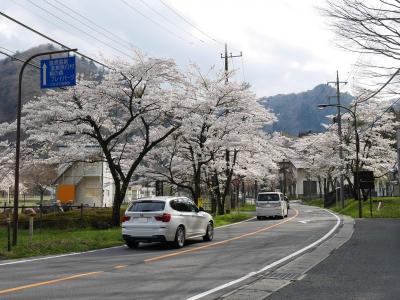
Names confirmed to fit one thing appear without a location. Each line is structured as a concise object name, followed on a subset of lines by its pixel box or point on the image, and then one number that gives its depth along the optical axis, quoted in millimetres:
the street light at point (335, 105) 33981
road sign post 15885
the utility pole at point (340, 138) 46000
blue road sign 17391
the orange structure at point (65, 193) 50750
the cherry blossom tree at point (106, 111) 23828
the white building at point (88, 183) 56850
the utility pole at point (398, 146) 17094
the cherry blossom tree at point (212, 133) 29984
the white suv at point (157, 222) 15203
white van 32969
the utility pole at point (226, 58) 40825
